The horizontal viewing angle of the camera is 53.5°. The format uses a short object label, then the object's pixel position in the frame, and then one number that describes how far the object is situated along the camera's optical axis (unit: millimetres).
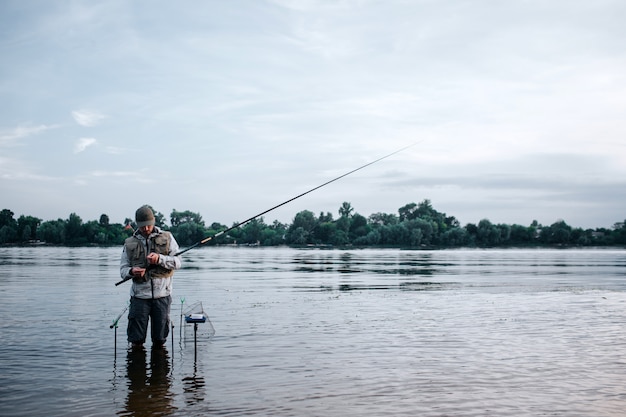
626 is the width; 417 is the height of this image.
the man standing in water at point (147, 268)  10391
